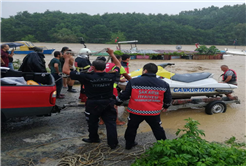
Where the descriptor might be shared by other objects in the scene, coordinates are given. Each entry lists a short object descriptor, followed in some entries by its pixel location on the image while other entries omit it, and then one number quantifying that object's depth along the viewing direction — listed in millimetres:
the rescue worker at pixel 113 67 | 4680
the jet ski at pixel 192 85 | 5825
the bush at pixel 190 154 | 2568
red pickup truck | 3979
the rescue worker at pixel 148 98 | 3439
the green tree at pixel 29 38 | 62906
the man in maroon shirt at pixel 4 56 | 7566
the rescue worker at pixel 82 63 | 6078
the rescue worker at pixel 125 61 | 5482
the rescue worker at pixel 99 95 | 3630
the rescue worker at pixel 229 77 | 6449
